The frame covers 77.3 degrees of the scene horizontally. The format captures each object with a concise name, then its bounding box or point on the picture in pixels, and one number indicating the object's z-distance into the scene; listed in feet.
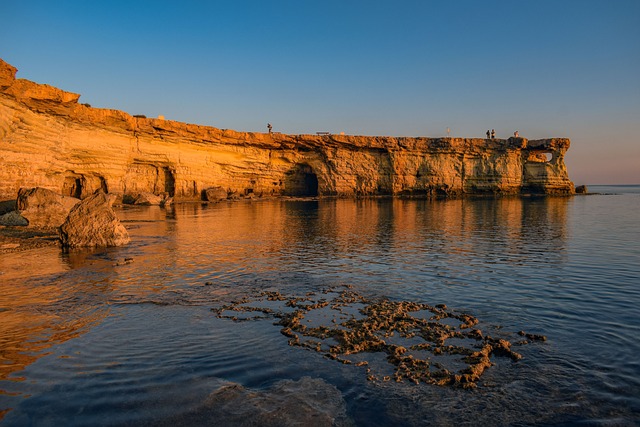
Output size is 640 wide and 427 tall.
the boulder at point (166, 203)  128.57
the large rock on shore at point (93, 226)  47.67
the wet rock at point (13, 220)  61.82
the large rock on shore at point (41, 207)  63.41
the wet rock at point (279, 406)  13.09
